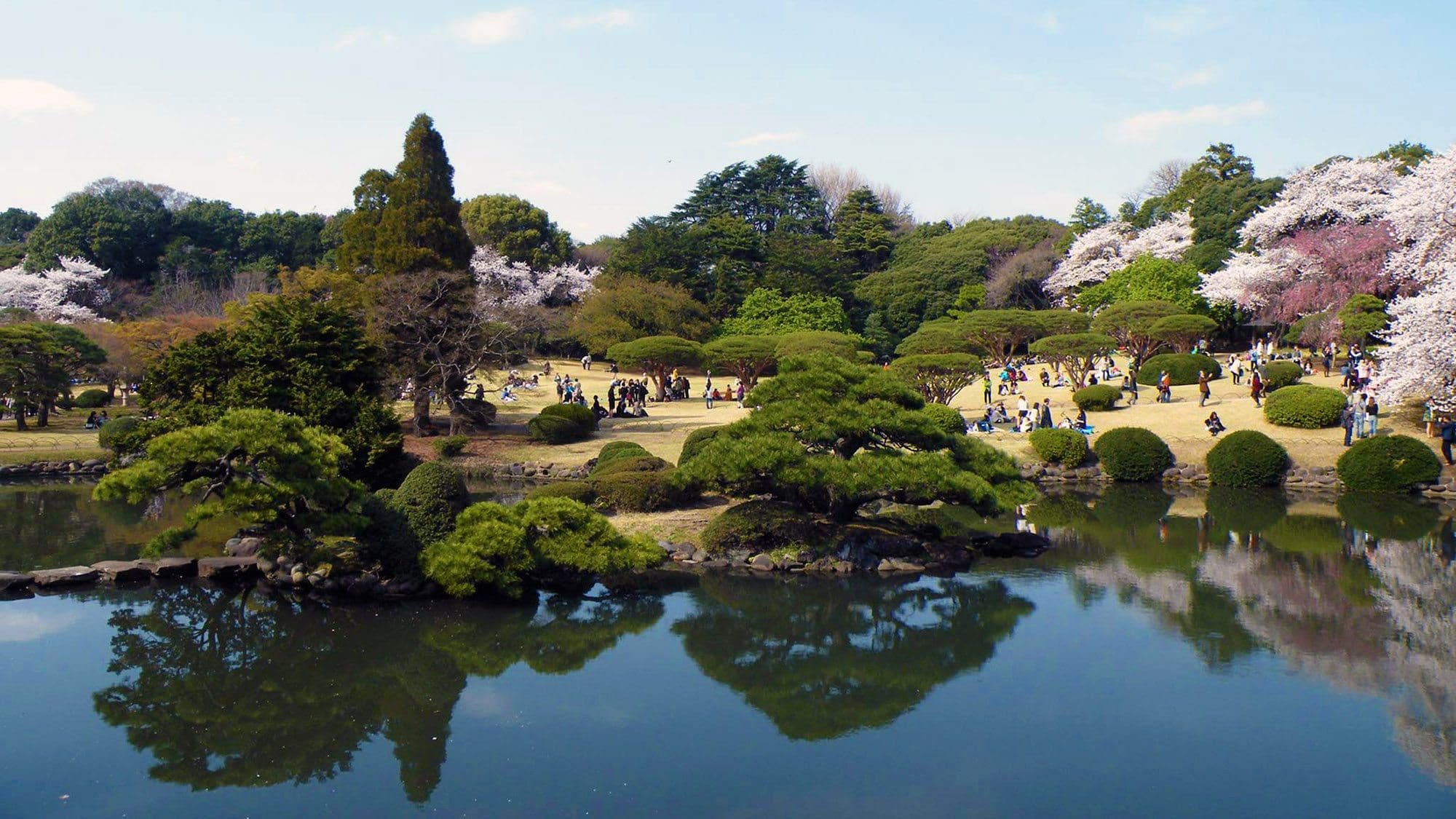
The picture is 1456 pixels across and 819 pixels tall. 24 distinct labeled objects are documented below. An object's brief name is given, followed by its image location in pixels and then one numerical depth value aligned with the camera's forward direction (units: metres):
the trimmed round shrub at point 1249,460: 25.45
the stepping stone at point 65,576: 15.48
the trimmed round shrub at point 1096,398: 33.88
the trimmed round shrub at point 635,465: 22.94
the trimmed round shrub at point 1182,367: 37.97
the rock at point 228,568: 15.98
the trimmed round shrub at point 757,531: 17.52
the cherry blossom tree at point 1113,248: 56.81
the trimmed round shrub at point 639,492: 20.81
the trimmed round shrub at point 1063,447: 27.59
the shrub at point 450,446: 29.72
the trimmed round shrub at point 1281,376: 35.19
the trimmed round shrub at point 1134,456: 26.73
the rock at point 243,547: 16.64
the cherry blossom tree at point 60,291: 51.41
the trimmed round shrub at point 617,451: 25.16
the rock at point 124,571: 15.75
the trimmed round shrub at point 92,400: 38.03
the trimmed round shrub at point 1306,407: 28.13
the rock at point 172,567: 15.97
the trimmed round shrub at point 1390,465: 24.03
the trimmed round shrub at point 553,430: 31.75
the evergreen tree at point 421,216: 31.97
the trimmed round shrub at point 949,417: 25.88
